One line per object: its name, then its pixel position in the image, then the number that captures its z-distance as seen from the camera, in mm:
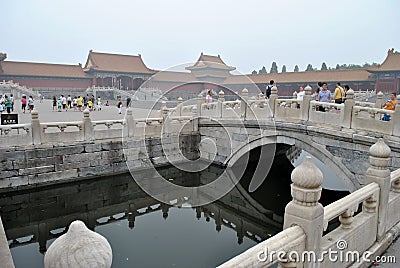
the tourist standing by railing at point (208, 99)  13455
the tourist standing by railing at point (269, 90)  10294
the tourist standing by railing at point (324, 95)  9250
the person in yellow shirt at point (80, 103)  21406
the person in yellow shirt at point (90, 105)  22542
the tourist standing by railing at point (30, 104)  18348
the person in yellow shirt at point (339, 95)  9539
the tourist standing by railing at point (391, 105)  8431
